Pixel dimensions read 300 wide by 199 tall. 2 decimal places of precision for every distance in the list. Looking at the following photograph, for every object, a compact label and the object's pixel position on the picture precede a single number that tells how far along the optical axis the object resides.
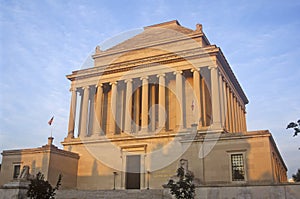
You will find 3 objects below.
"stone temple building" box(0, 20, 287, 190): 33.25
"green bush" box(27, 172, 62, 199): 18.14
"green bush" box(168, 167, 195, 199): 17.89
